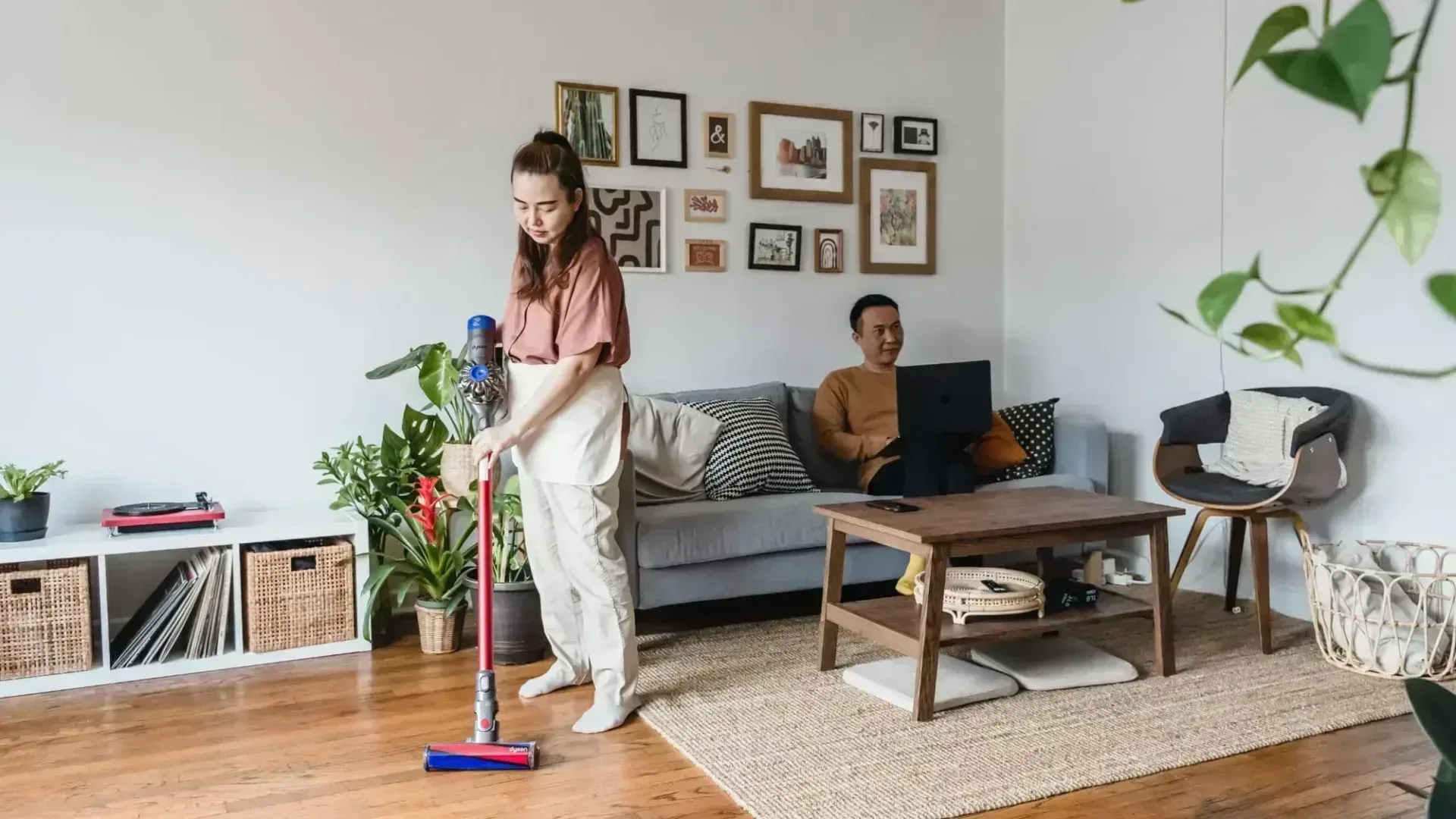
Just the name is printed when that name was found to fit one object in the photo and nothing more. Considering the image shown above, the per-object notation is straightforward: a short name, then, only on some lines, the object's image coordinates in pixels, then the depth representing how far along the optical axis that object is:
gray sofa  3.24
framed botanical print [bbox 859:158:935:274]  4.46
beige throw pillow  3.60
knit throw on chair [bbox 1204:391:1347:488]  3.34
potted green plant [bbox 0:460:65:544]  2.91
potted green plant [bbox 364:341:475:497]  3.20
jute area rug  2.21
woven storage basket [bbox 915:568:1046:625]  2.69
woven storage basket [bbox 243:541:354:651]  3.10
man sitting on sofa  3.75
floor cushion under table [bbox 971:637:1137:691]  2.82
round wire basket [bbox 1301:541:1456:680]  2.83
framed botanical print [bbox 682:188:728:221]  4.11
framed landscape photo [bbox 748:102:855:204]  4.23
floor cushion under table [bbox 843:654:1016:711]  2.68
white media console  2.89
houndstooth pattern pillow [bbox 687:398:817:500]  3.66
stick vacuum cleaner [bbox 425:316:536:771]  2.31
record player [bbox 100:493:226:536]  3.01
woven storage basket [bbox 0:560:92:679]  2.84
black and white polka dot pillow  3.98
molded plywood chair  3.13
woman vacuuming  2.46
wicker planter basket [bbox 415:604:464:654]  3.22
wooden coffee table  2.57
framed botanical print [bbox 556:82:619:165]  3.88
